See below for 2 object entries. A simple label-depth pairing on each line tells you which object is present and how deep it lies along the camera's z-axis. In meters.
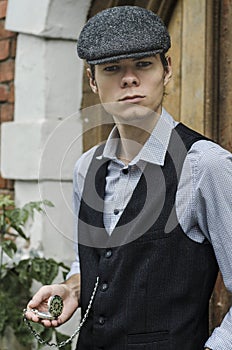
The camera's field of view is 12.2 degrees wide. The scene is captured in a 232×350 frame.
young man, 2.04
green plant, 3.07
